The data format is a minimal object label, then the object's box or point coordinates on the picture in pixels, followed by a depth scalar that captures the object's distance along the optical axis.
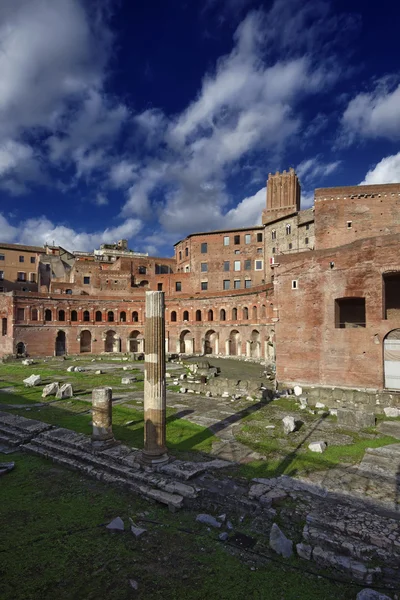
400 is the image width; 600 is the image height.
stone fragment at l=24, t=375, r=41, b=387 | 21.74
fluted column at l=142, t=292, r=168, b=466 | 9.67
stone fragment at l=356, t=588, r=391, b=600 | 4.94
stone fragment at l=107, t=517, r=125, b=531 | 6.83
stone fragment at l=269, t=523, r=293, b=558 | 6.09
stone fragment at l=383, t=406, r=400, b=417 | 14.61
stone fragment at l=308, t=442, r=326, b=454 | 10.72
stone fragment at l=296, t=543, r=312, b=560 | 6.00
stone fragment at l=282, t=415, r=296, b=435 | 12.56
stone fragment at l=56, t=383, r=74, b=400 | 18.33
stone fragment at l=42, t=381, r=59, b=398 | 18.64
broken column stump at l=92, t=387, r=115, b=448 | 10.77
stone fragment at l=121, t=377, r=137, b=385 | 22.56
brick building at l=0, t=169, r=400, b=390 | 18.88
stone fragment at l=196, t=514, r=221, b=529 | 7.00
